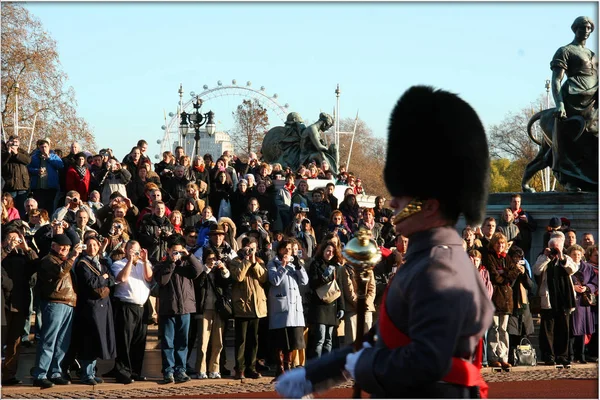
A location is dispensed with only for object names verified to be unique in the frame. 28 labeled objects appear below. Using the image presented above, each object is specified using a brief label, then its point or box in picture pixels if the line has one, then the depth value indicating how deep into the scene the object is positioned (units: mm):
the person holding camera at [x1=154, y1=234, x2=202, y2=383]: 13578
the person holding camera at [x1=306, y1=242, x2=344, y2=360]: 14523
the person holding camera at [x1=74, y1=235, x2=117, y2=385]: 12914
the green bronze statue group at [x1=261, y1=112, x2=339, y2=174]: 28844
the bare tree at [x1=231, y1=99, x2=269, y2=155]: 68500
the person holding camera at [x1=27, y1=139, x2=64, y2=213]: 18344
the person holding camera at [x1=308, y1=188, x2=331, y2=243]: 19883
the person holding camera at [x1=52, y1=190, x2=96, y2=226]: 15980
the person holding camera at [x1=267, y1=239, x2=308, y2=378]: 14141
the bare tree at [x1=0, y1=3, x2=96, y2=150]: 40562
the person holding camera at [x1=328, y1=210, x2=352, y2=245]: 18156
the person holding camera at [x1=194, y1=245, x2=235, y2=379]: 13961
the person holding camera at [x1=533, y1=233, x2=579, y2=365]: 16016
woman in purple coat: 16156
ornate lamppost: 28733
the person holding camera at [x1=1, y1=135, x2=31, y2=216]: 17828
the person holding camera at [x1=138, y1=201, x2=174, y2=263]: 15828
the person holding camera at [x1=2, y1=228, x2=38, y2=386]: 12898
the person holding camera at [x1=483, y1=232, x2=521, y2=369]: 15383
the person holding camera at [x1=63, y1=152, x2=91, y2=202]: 18328
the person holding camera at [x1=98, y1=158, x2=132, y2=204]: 18344
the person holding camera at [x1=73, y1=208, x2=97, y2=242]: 15250
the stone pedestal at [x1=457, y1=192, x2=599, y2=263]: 20047
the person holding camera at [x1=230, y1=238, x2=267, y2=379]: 14086
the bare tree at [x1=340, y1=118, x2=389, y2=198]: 83375
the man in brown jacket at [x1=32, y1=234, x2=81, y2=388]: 12664
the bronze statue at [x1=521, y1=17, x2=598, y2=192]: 20234
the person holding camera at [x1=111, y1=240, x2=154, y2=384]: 13328
